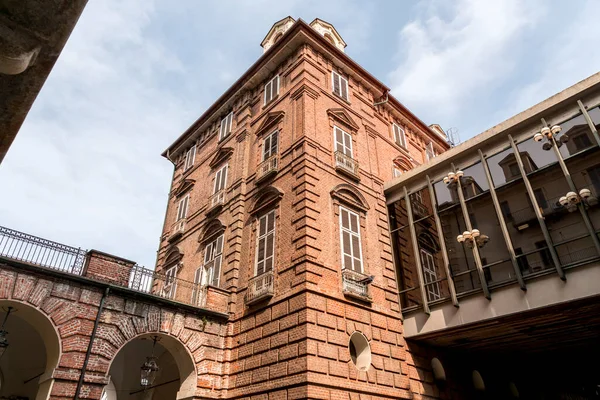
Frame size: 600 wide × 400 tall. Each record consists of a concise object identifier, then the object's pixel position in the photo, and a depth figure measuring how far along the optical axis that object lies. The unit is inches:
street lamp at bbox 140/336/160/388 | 486.5
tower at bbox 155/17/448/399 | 480.7
